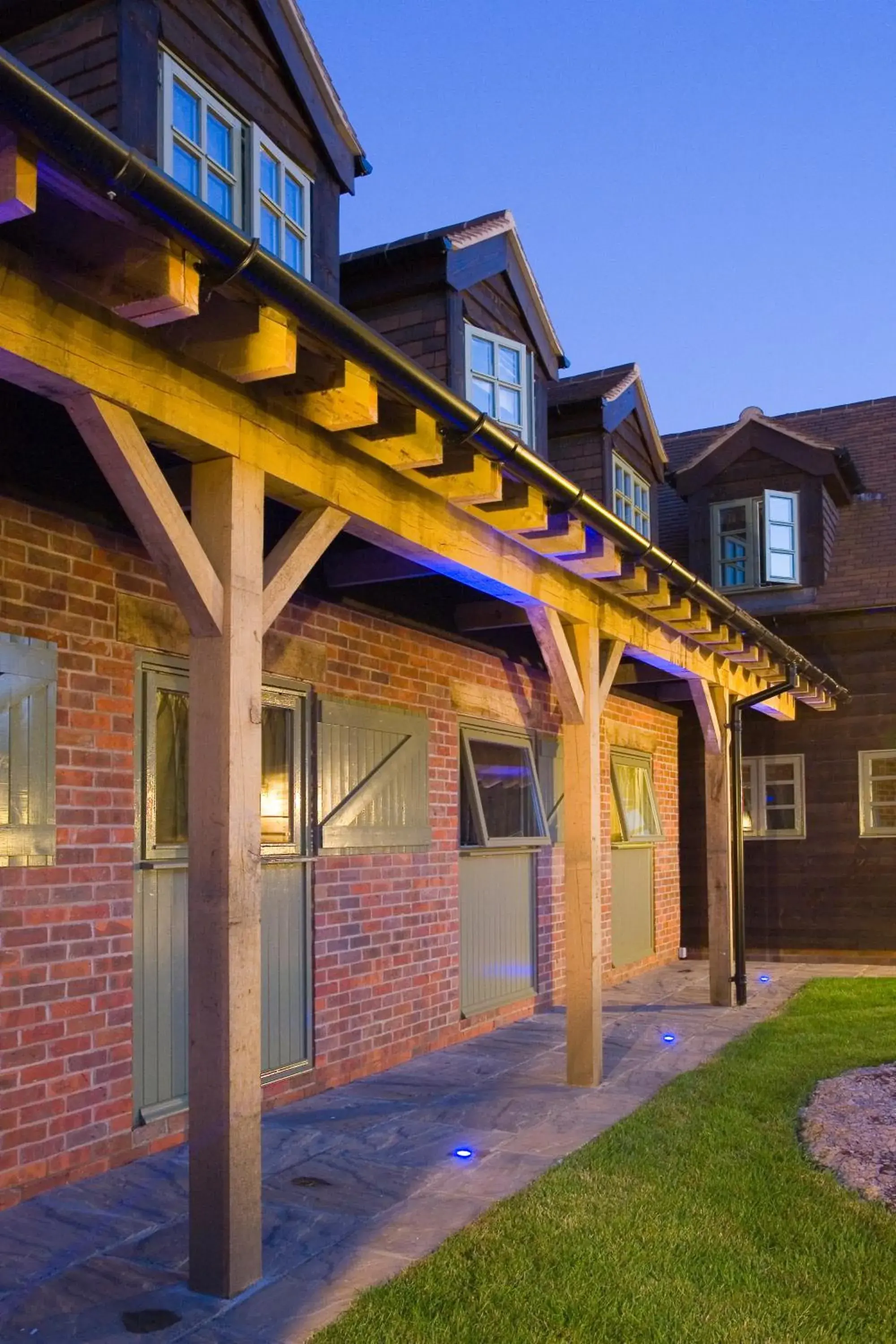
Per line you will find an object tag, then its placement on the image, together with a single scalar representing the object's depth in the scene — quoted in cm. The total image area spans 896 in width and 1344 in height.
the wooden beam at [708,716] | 952
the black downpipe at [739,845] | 976
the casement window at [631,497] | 1220
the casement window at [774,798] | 1380
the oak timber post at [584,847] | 685
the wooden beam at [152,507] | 345
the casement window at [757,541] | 1409
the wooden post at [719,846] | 980
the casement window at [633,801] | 1199
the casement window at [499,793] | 880
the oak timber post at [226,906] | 374
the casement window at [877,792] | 1341
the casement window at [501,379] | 895
